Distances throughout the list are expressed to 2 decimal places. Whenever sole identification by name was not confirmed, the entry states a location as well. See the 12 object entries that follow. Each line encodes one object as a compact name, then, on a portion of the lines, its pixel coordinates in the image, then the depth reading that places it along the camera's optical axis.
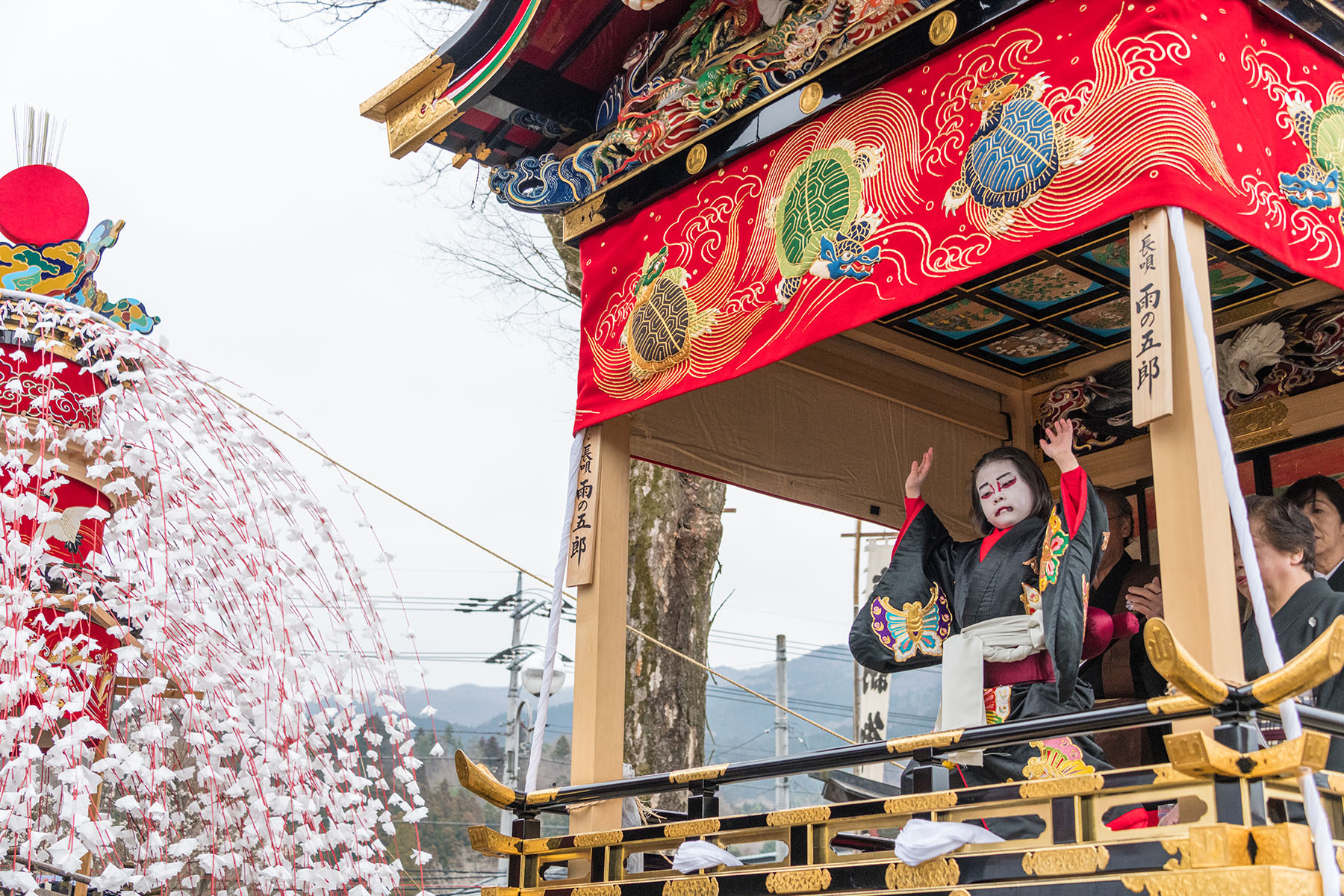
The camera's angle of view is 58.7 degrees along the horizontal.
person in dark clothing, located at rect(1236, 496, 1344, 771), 3.42
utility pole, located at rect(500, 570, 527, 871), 17.08
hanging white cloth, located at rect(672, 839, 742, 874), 3.38
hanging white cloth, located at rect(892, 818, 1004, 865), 2.80
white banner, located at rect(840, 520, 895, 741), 8.89
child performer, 3.43
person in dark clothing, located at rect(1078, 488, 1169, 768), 4.63
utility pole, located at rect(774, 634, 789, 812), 20.24
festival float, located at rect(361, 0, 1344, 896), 2.62
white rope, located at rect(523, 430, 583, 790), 4.07
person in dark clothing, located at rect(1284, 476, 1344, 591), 4.12
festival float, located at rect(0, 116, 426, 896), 2.73
